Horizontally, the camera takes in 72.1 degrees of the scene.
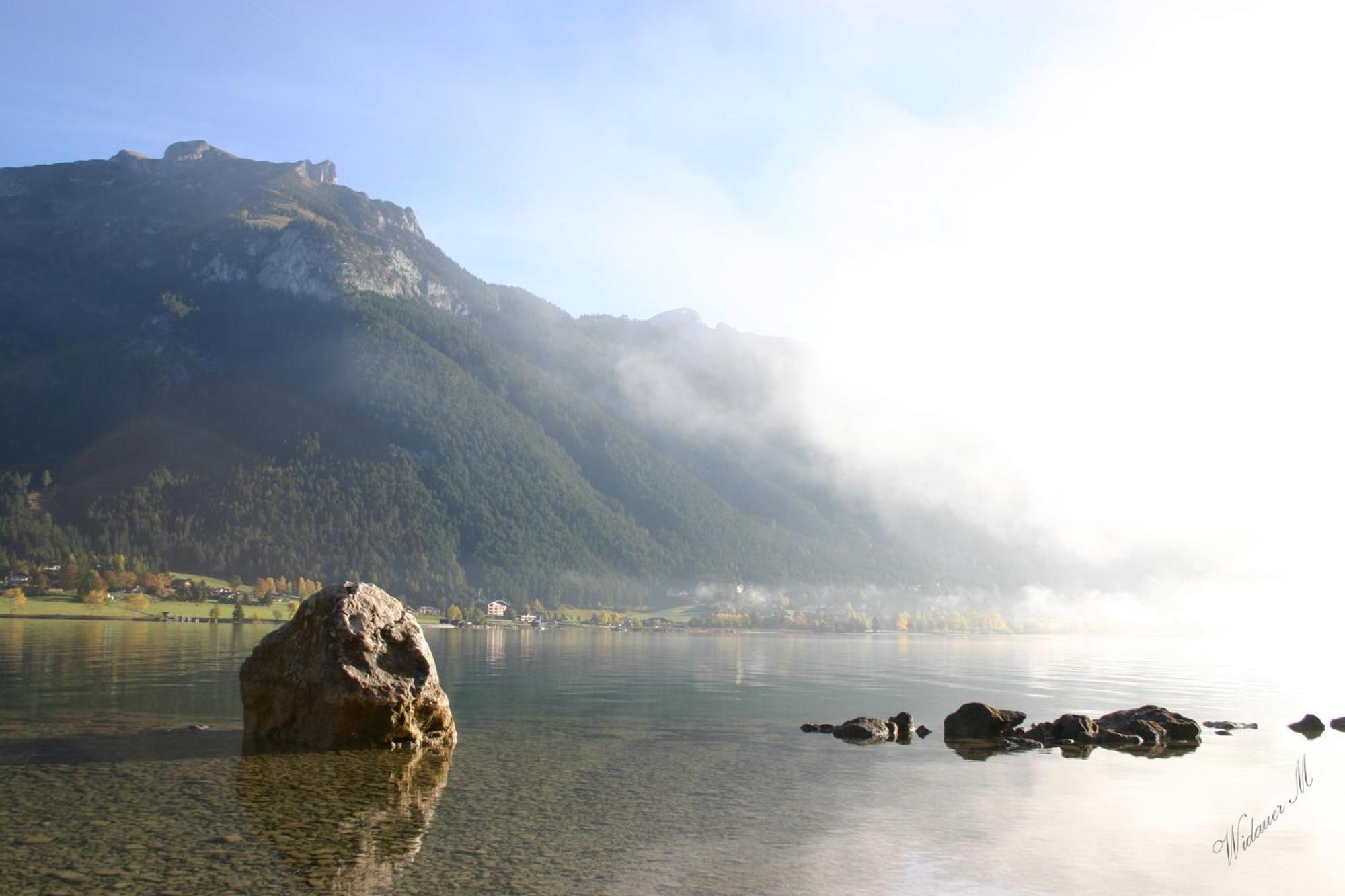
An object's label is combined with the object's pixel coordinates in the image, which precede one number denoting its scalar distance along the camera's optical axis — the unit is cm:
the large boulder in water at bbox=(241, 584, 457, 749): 3962
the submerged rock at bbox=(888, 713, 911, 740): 5112
